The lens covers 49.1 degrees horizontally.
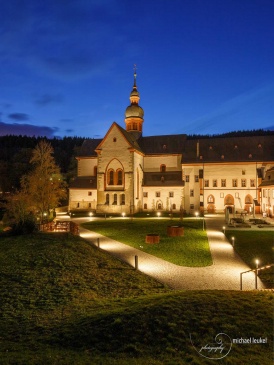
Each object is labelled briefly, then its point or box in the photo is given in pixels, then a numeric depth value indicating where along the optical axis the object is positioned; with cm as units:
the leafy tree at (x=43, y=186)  3447
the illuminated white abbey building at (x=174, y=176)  4703
